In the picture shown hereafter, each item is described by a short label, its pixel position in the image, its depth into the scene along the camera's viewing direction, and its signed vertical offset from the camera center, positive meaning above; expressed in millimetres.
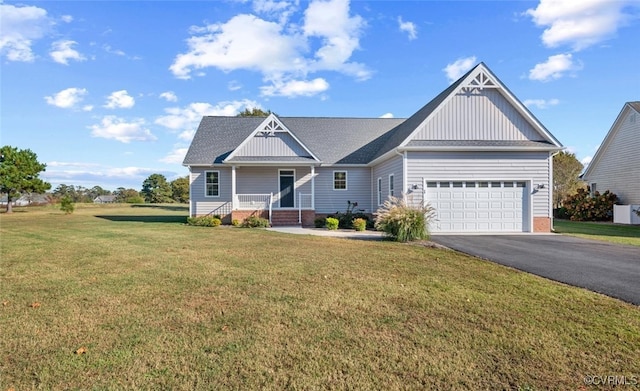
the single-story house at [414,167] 15375 +1650
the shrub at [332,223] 17234 -1137
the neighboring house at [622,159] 21281 +2495
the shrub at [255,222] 18031 -1126
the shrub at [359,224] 16391 -1142
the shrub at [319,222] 18375 -1179
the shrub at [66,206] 29328 -339
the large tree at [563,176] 34500 +2153
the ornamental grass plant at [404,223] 11758 -788
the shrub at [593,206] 22594 -560
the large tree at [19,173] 30703 +2620
